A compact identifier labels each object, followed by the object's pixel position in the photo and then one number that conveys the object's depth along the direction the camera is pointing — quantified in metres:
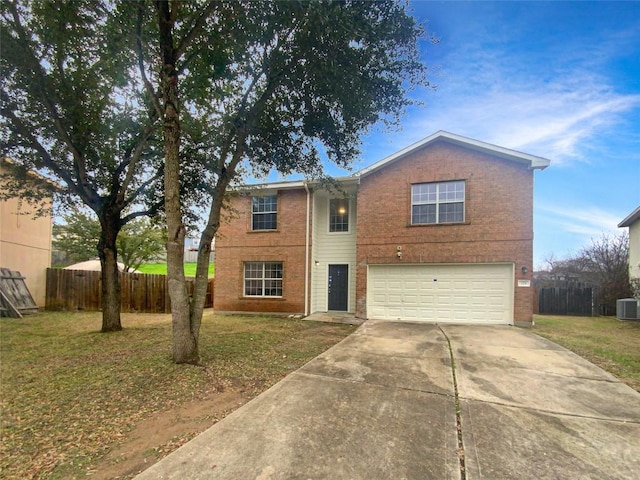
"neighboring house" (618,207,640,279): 15.65
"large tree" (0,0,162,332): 6.51
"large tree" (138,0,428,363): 5.60
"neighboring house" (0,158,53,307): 12.83
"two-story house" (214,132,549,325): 11.18
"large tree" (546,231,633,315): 15.28
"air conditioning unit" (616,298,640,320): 13.39
